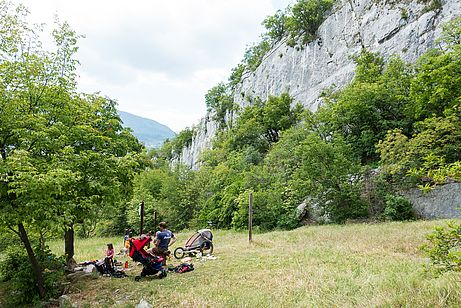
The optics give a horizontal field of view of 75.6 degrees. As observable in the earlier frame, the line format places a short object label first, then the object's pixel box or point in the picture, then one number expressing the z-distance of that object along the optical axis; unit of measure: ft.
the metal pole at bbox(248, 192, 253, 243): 45.18
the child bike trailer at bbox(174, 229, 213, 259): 38.58
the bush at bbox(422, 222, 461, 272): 10.77
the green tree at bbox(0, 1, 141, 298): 19.60
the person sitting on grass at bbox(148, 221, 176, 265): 30.60
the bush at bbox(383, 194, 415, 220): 57.62
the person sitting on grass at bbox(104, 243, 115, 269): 31.42
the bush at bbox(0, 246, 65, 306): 24.79
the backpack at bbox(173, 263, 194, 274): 29.83
